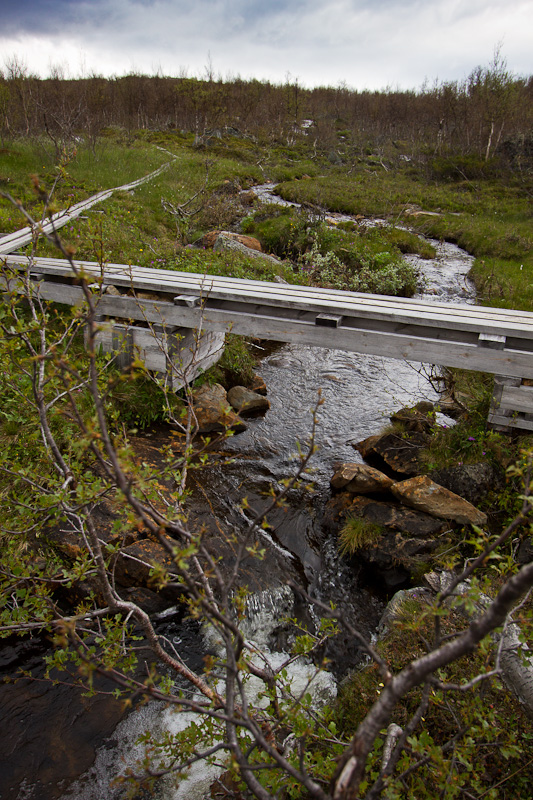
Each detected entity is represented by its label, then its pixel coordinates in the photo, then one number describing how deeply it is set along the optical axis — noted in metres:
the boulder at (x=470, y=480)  4.32
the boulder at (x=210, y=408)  5.39
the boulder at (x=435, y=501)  4.01
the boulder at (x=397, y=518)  4.04
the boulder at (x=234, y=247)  9.76
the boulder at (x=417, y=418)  5.23
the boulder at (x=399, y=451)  4.84
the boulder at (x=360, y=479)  4.58
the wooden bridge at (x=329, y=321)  4.26
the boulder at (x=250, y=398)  6.15
